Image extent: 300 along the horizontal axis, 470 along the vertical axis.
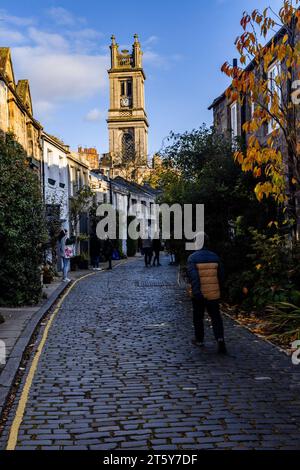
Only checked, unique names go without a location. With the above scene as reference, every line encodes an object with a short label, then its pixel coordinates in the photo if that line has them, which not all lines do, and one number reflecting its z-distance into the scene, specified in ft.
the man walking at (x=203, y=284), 31.37
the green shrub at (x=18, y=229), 46.62
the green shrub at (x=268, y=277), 41.11
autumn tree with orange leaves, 26.07
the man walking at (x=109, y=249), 97.69
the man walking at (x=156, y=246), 102.46
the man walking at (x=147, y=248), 101.76
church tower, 339.36
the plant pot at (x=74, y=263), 97.82
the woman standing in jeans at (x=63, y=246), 69.53
